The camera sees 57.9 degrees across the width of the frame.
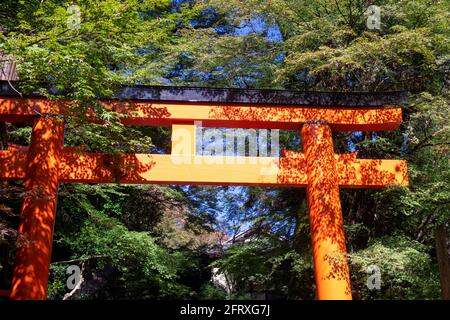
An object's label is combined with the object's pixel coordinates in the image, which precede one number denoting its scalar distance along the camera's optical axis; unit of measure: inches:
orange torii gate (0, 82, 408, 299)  223.5
